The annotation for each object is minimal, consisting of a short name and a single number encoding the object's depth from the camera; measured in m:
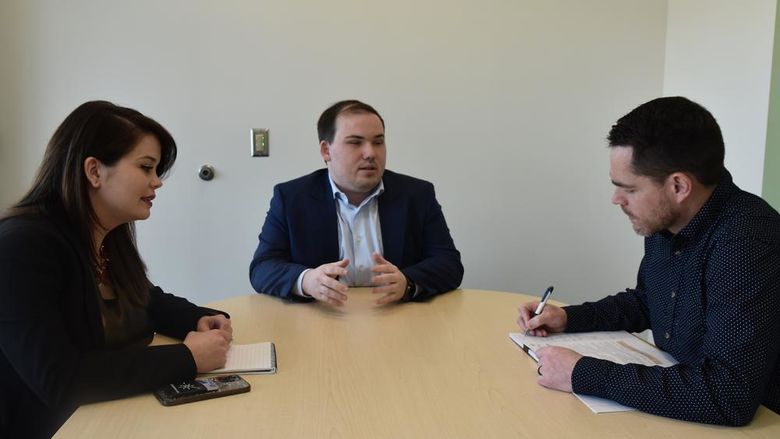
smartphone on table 1.23
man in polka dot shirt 1.15
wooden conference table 1.12
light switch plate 3.01
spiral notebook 1.40
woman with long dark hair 1.20
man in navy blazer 2.30
